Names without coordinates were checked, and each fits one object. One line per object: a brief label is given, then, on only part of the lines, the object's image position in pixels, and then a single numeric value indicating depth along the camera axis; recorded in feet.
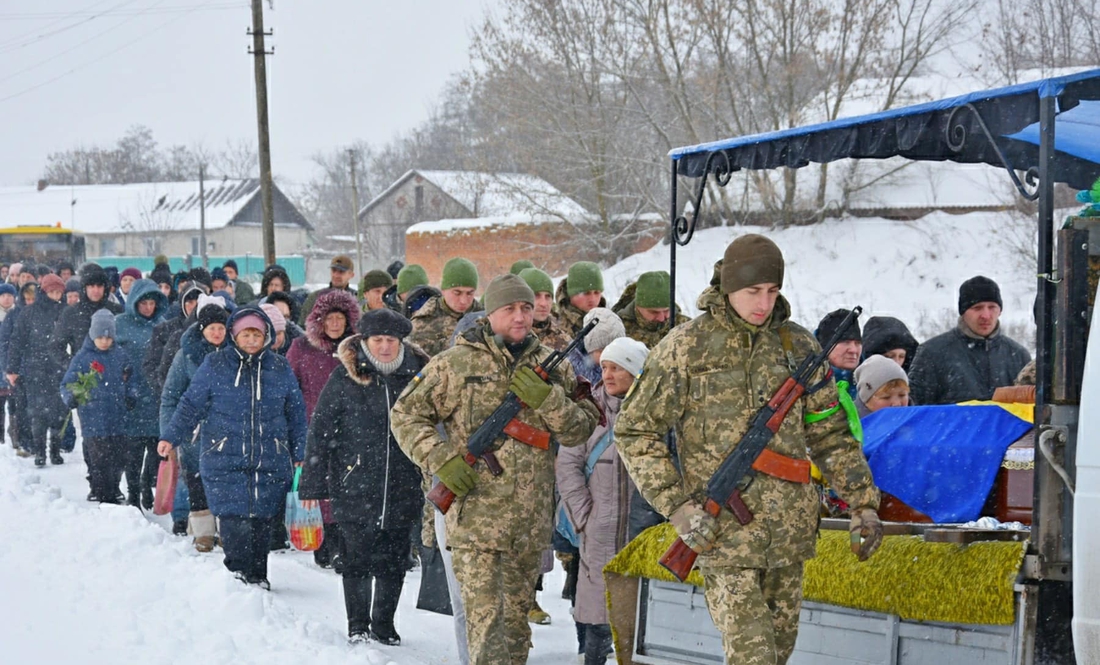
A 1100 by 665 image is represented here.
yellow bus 112.88
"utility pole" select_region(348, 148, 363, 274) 176.43
